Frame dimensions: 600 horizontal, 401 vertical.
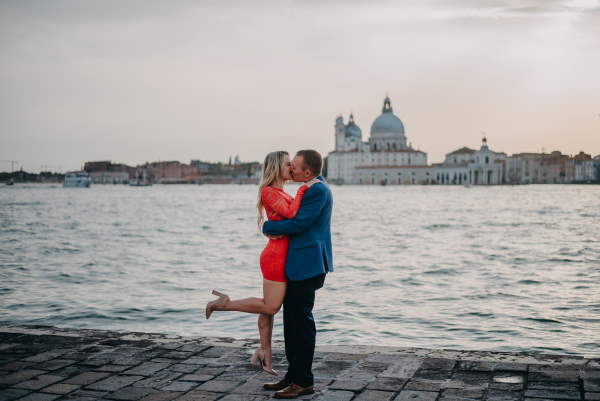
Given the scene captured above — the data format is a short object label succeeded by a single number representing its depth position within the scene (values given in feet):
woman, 14.03
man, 13.71
